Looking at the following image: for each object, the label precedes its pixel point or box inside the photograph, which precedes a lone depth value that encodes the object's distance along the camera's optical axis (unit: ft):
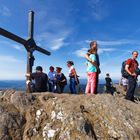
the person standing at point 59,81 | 25.34
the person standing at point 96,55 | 17.88
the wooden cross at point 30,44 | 23.33
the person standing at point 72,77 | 24.37
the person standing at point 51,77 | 25.57
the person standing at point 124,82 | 32.76
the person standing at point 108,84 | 38.27
